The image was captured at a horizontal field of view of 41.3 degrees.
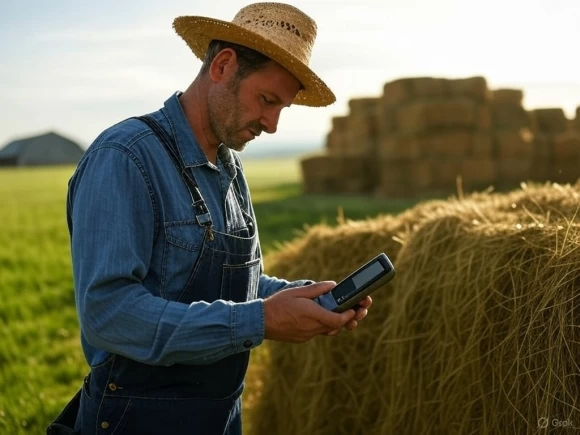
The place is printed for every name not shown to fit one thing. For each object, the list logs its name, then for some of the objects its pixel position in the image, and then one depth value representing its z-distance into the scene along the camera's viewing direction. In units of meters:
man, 1.95
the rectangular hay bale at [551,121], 16.41
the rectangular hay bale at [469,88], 14.79
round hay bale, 2.50
